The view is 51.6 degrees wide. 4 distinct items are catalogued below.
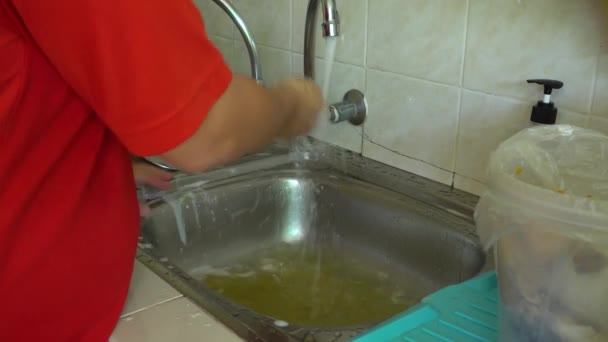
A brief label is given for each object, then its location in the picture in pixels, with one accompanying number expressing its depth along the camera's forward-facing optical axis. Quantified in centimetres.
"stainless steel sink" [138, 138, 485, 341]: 101
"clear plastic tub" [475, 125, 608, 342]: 49
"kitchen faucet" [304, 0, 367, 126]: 113
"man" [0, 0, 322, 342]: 47
